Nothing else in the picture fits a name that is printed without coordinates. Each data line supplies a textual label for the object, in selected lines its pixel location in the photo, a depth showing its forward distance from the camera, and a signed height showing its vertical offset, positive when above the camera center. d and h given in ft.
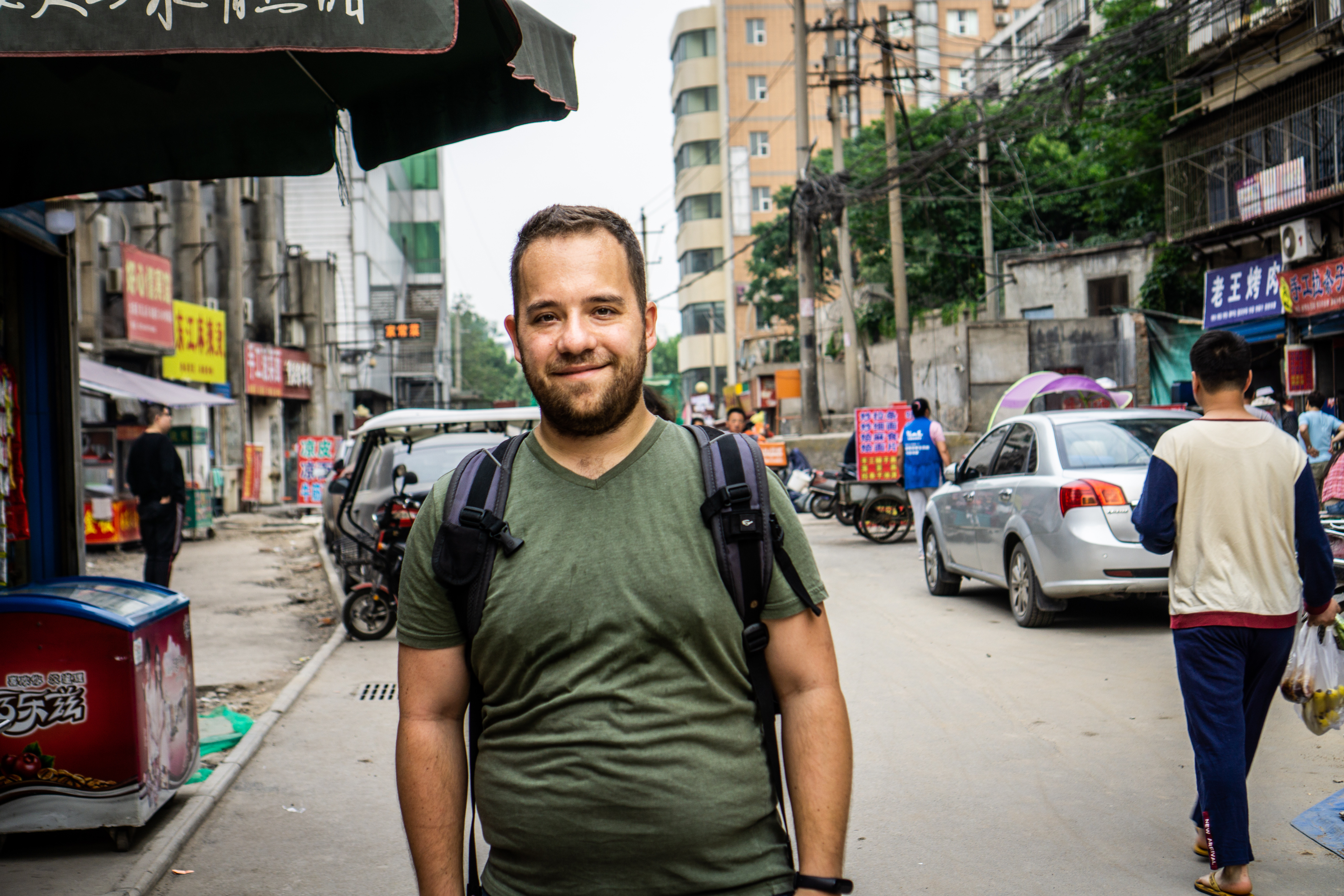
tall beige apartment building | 240.32 +64.06
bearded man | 6.74 -1.25
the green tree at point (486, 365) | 391.24 +29.47
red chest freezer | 16.66 -3.35
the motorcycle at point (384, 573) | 35.40 -3.39
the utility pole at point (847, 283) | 101.76 +12.94
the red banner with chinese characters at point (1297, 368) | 69.87 +3.06
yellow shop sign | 92.79 +8.73
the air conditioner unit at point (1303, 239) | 68.74 +10.08
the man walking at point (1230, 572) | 14.24 -1.70
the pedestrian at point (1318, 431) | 54.13 -0.33
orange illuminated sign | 157.28 +15.36
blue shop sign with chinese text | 73.92 +8.15
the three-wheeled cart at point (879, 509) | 60.23 -3.43
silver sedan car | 30.94 -2.01
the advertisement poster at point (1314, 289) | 66.39 +7.34
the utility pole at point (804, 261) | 96.32 +13.89
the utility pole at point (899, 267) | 96.02 +13.40
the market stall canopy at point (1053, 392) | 70.59 +2.24
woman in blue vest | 52.03 -0.86
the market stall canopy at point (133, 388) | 68.44 +4.24
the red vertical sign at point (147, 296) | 78.43 +10.54
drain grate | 28.81 -5.53
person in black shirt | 41.27 -1.34
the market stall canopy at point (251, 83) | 10.30 +4.23
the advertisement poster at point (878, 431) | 62.64 +0.34
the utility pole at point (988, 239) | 119.85 +19.32
